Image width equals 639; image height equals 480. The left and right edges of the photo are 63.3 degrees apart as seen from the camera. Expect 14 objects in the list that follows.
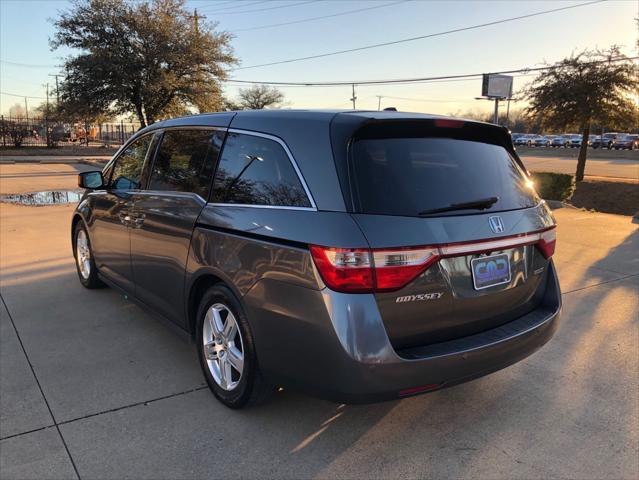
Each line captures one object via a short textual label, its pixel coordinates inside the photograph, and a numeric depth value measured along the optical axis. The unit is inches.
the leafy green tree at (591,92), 675.4
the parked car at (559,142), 2511.7
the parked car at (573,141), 2497.5
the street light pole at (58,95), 1112.0
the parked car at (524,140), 2709.2
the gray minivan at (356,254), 94.5
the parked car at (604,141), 2261.3
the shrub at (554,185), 506.6
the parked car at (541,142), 2573.8
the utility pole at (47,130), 1525.3
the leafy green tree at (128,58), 1041.5
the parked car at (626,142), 2170.3
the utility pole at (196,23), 1127.0
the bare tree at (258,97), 2625.5
